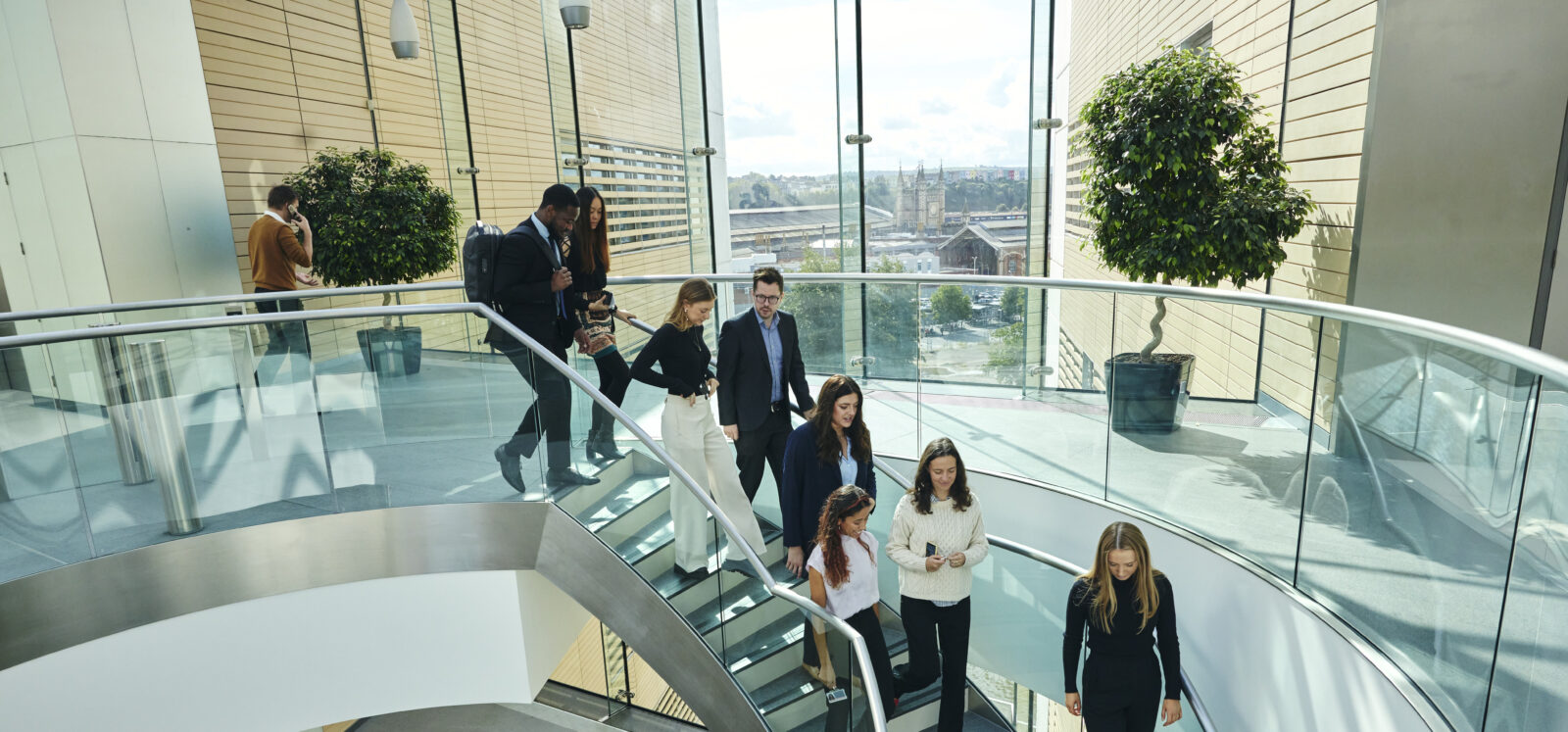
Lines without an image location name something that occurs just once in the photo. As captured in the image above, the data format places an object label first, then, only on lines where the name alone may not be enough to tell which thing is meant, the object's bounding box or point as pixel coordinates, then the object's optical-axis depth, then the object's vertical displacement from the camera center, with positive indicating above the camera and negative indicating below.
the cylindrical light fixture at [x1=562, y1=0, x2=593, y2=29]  5.97 +1.47
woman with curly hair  3.65 -1.63
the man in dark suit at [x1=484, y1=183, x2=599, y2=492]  4.28 -0.54
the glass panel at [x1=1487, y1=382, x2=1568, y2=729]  2.37 -1.24
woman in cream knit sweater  3.74 -1.60
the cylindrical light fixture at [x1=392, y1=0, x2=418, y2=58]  7.55 +1.75
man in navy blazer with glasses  4.30 -0.87
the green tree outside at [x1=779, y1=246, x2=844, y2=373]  5.83 -0.81
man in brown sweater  6.34 -0.16
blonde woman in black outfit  3.41 -1.81
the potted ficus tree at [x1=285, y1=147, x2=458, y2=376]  7.33 +0.06
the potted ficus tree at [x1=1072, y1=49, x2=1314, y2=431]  4.98 +0.10
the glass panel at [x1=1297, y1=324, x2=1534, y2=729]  2.71 -1.18
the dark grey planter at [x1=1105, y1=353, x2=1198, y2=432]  4.36 -1.07
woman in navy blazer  3.91 -1.19
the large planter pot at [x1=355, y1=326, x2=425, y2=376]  4.46 -0.69
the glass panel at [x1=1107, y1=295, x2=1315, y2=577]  3.93 -1.28
